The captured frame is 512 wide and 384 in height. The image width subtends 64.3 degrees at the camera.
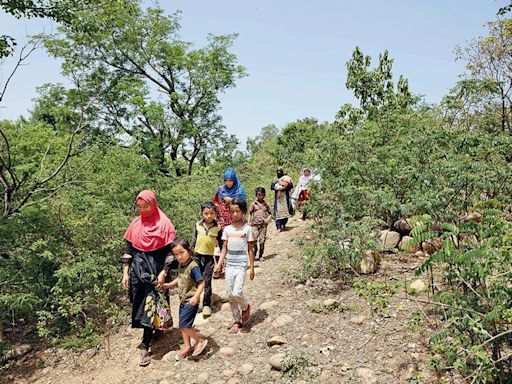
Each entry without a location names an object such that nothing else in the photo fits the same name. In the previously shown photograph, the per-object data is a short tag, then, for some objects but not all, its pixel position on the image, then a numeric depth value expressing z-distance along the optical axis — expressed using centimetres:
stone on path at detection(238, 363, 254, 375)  392
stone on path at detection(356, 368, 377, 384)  345
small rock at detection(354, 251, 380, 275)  542
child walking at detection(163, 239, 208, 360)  422
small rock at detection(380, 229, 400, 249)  630
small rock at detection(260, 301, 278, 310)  509
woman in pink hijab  442
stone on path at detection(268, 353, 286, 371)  381
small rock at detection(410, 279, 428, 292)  471
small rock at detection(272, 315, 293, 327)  457
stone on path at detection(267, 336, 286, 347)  422
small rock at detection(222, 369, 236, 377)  394
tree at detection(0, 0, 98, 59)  580
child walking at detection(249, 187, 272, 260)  682
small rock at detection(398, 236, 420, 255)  604
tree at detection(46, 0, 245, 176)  1611
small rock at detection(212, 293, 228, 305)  559
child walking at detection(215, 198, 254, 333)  449
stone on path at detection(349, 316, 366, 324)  433
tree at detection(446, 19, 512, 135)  1138
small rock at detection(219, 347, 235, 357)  429
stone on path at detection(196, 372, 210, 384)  394
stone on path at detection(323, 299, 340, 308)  472
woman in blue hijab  582
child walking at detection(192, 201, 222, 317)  486
